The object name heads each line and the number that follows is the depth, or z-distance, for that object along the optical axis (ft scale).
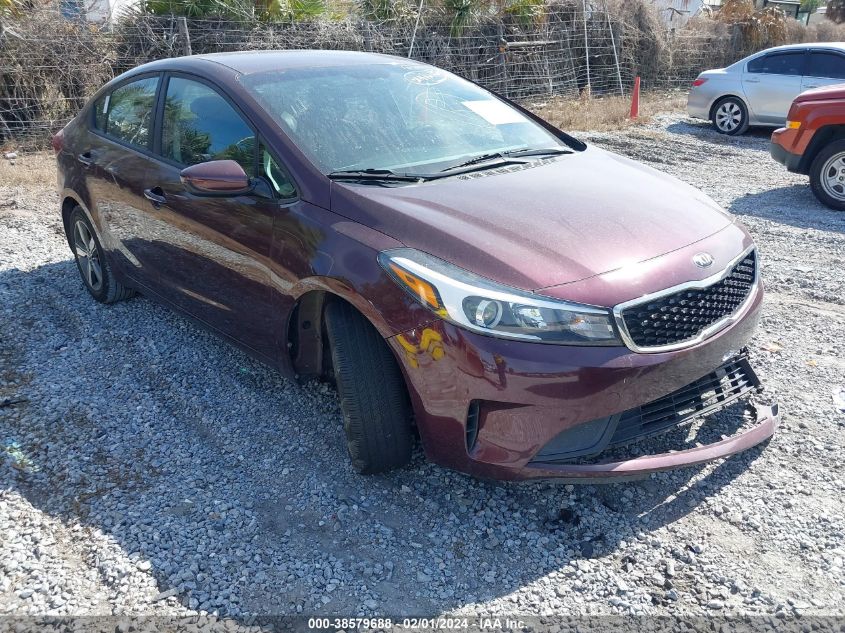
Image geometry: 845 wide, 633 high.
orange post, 46.09
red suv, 24.90
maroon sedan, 8.60
